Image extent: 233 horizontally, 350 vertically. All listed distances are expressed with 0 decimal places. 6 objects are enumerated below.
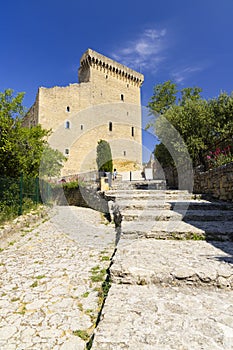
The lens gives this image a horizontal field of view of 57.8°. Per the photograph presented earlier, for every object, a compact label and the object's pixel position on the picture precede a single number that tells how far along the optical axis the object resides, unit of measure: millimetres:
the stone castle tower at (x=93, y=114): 26781
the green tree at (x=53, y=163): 15877
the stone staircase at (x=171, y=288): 1603
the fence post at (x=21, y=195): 7137
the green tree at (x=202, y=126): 8955
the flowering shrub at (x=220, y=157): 6660
